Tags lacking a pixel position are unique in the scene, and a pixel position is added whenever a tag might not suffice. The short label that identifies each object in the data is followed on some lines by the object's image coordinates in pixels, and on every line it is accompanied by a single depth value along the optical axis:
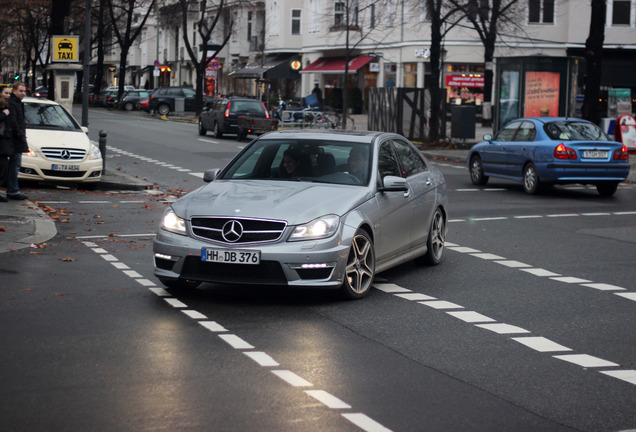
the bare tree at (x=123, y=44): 71.38
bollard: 20.88
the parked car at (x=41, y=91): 76.95
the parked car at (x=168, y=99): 63.47
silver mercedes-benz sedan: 8.92
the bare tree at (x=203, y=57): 60.16
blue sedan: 20.61
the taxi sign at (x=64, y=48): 25.81
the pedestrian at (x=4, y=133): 16.33
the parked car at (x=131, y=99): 71.31
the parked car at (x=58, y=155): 19.34
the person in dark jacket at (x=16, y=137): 16.62
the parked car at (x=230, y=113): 40.28
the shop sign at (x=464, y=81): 56.69
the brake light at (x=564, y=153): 20.58
